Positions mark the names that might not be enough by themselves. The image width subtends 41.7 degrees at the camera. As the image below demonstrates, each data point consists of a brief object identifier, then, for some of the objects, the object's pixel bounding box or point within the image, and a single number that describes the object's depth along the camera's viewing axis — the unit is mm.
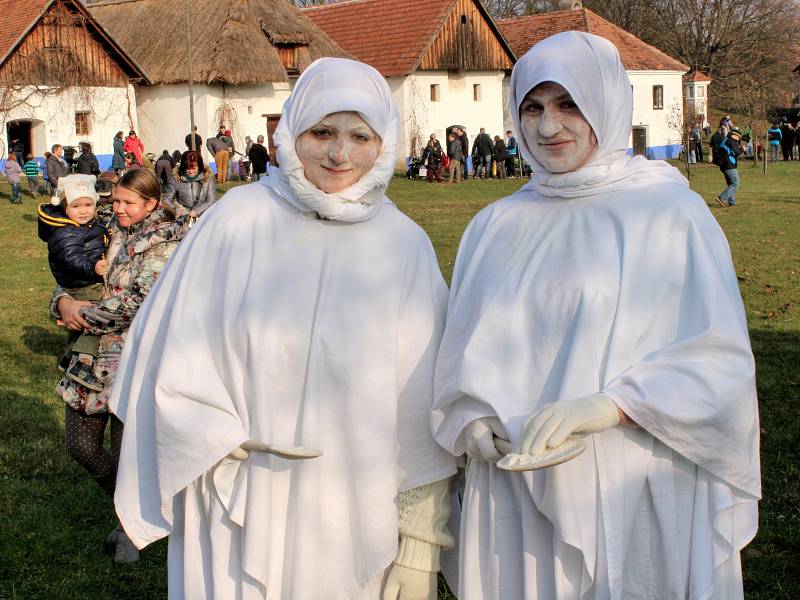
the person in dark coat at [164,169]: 22397
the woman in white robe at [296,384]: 2994
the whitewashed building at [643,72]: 43938
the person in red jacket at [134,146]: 29000
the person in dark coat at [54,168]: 25281
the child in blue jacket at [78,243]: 5758
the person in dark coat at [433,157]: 29844
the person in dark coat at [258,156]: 28844
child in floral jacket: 4668
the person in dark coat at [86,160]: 26062
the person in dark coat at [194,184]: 13050
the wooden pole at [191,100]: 27575
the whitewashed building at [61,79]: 32531
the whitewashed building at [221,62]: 34906
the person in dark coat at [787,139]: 38594
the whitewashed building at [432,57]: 37000
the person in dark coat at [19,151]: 29031
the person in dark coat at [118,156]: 28312
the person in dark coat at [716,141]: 21439
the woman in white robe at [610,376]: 2689
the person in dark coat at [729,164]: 20469
